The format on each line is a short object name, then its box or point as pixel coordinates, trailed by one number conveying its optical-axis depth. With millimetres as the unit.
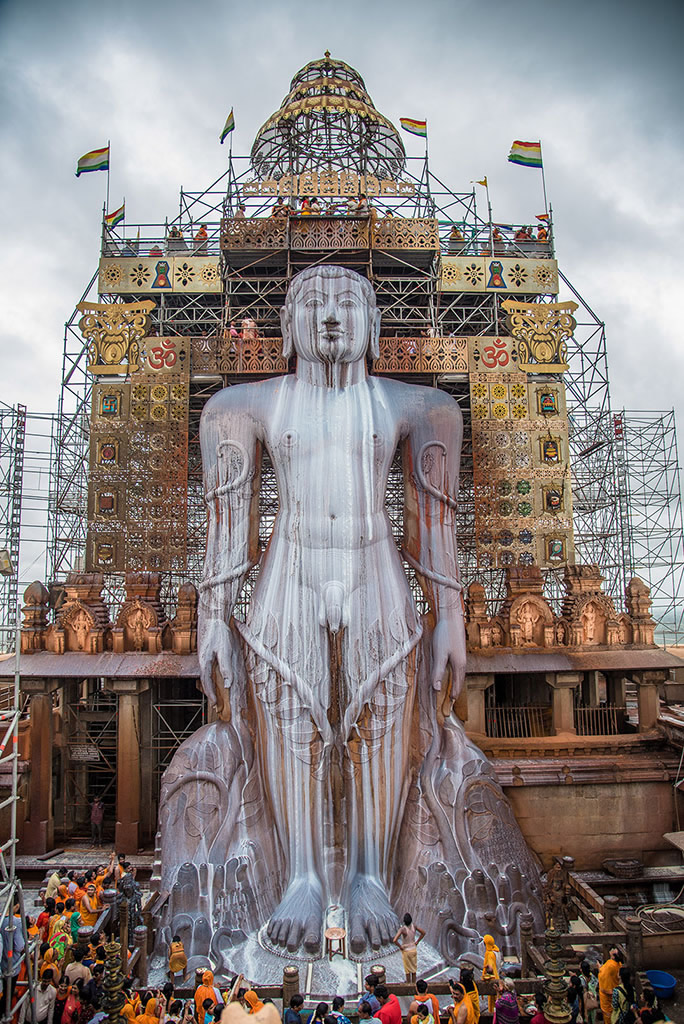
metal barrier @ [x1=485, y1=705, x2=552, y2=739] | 13594
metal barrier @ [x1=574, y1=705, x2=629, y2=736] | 13305
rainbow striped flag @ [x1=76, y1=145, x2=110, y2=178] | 20094
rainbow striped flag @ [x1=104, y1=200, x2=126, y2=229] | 20848
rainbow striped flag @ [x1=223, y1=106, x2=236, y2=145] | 21278
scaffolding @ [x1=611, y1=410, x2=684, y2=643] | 20609
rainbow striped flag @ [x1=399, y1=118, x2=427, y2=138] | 22047
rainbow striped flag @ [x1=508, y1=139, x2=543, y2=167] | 20859
